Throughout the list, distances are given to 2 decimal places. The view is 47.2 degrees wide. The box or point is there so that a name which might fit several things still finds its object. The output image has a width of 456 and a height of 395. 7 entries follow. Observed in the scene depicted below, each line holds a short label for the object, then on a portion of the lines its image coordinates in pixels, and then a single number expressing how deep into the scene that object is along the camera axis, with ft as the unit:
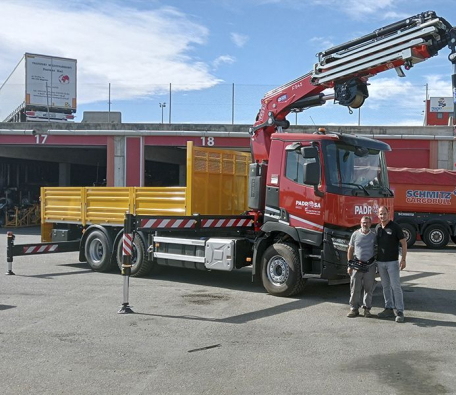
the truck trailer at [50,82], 111.86
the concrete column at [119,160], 85.86
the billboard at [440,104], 170.81
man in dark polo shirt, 26.14
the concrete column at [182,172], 108.19
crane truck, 29.60
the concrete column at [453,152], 79.15
